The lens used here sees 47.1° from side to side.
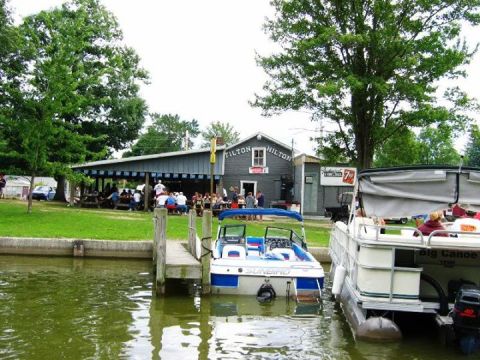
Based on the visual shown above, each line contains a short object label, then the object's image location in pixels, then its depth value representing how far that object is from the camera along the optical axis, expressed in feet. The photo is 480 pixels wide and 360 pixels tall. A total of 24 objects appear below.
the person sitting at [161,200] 83.82
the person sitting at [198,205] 86.63
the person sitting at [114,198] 95.40
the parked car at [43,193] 129.49
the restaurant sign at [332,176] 103.09
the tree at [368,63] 74.13
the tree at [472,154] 219.00
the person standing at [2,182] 103.85
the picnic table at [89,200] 94.73
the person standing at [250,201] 87.66
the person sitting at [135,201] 92.79
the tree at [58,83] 69.10
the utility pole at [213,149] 50.91
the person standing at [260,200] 91.80
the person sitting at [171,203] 85.66
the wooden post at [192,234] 44.19
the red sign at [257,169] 108.99
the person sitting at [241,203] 86.89
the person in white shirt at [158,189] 90.38
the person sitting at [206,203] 89.86
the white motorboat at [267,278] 36.29
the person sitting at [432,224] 29.91
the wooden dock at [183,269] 36.70
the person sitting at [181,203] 87.04
